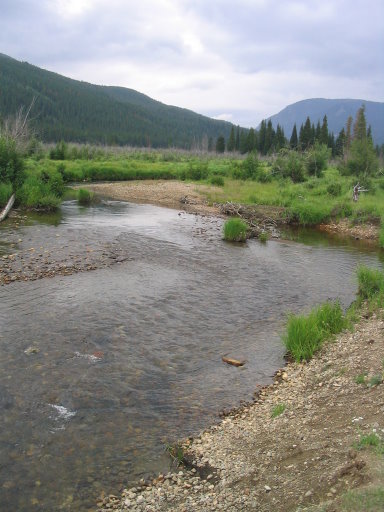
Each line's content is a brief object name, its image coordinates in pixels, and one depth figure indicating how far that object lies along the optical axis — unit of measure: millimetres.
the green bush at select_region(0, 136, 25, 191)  24547
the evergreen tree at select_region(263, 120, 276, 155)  104000
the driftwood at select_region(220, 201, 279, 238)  23406
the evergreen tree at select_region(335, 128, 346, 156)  92019
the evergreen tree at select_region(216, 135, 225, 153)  115438
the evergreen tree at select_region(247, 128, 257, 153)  104500
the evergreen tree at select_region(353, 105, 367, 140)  74500
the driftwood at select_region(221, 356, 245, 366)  9132
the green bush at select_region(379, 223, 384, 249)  21422
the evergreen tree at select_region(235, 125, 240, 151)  120394
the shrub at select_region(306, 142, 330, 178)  42469
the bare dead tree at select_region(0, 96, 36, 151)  26739
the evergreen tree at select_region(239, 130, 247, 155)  107225
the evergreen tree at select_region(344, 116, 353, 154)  84150
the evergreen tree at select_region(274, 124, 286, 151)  97362
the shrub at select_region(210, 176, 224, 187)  43100
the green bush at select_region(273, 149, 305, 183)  40812
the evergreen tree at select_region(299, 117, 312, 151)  95438
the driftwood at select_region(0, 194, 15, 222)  22250
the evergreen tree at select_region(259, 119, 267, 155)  105250
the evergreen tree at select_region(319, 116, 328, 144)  89900
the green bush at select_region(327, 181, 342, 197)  31703
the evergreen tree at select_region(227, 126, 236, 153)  113362
